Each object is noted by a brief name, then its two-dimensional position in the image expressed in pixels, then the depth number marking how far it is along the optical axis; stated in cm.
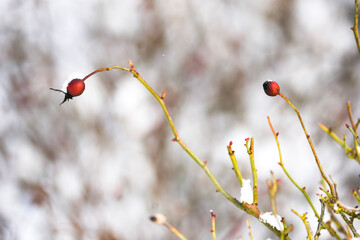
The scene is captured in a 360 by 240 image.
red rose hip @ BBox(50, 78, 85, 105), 110
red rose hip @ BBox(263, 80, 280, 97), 109
